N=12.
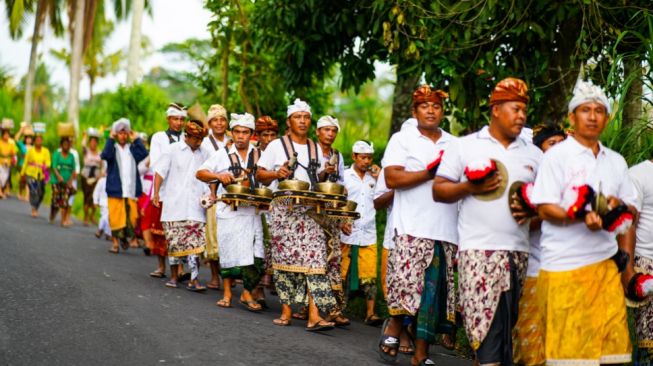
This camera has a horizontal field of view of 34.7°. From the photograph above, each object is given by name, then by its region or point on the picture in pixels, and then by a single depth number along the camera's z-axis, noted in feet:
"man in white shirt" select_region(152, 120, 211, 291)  38.60
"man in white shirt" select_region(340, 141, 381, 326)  35.76
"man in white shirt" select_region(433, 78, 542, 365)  22.09
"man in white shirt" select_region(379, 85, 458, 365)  25.08
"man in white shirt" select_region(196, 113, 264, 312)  34.73
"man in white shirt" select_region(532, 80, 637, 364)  20.44
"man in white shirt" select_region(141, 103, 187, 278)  41.83
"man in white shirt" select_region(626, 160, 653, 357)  23.50
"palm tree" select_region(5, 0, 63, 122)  124.77
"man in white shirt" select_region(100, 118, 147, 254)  50.72
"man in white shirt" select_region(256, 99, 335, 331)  31.32
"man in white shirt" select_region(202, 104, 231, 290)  39.52
